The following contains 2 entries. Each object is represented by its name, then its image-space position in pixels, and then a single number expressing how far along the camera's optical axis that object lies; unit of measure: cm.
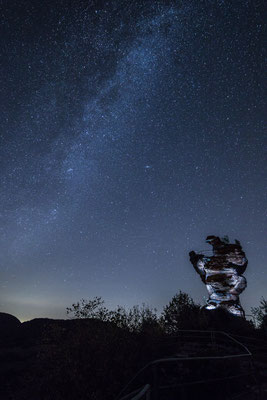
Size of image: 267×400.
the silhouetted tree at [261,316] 2077
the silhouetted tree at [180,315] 1848
